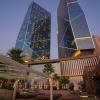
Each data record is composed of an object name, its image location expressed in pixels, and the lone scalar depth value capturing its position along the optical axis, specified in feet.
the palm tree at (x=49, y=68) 146.74
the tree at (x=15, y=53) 64.55
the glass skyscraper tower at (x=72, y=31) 218.60
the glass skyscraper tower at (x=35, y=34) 286.97
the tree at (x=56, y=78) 132.92
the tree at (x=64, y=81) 129.45
